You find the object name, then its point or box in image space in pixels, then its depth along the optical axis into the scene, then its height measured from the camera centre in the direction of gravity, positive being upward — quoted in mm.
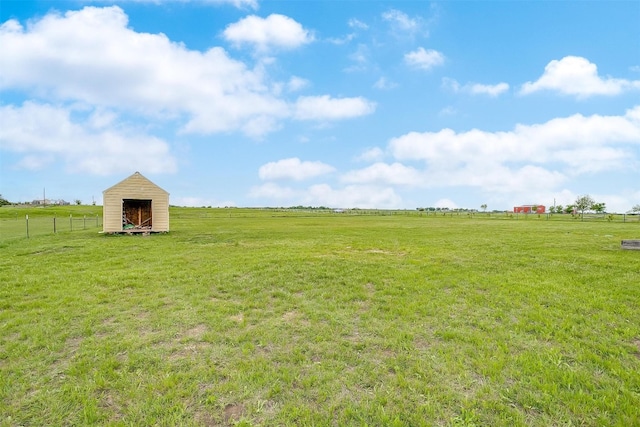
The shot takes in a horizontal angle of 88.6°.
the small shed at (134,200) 20891 +744
